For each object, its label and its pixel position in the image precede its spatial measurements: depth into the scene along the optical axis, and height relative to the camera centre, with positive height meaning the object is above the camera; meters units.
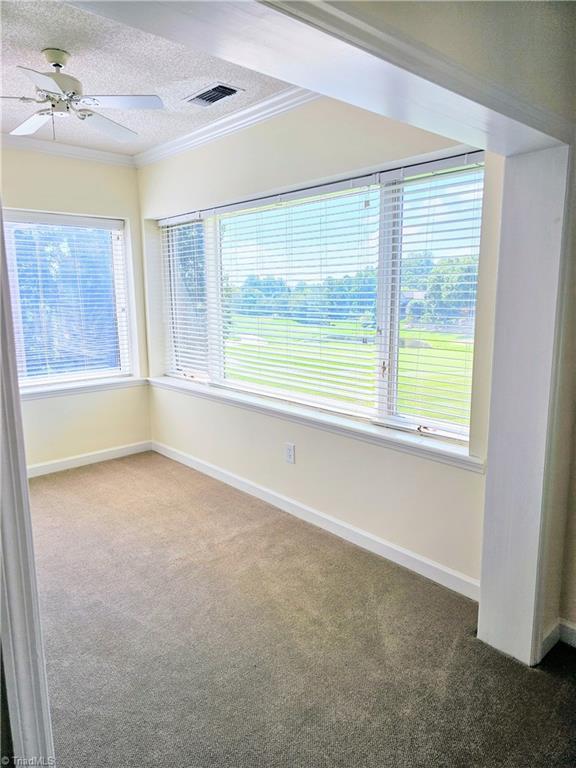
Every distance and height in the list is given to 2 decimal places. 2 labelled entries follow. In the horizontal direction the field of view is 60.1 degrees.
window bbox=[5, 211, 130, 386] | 4.02 +0.06
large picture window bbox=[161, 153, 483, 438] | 2.44 +0.04
